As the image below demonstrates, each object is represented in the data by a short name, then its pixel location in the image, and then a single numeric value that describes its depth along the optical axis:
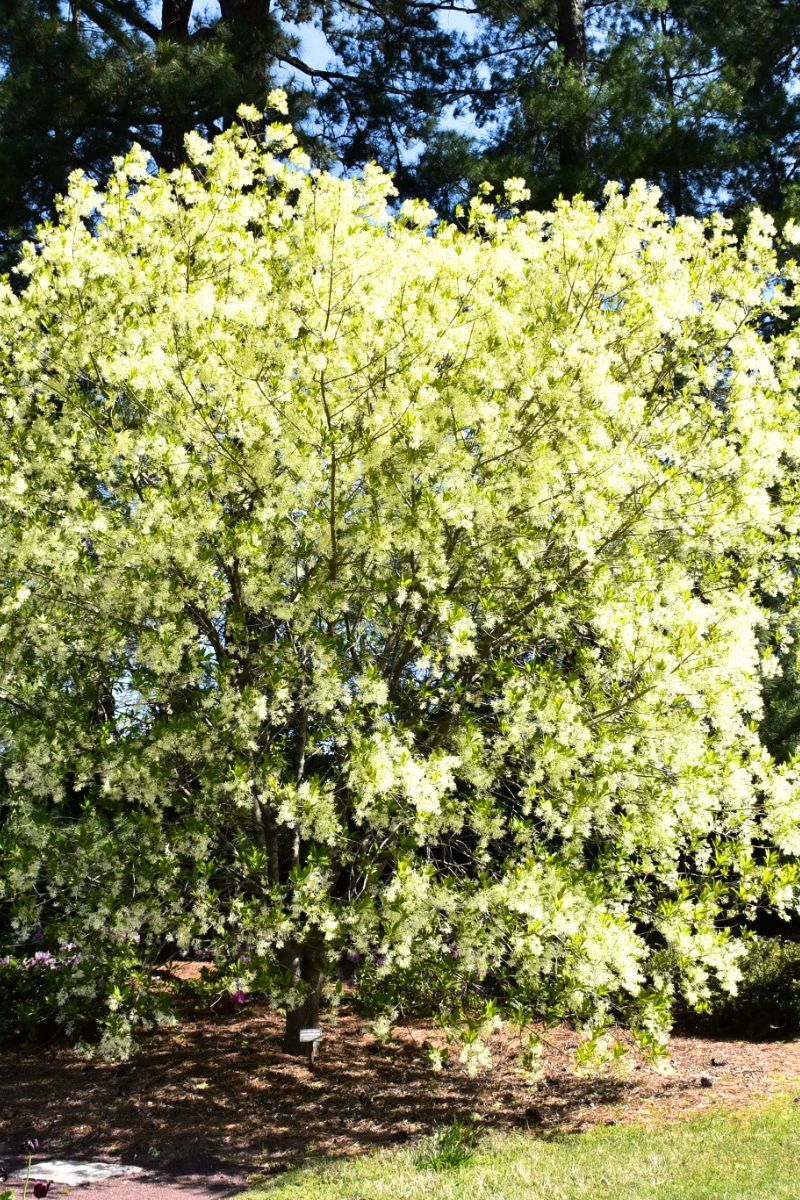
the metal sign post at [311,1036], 6.05
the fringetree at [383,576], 4.86
